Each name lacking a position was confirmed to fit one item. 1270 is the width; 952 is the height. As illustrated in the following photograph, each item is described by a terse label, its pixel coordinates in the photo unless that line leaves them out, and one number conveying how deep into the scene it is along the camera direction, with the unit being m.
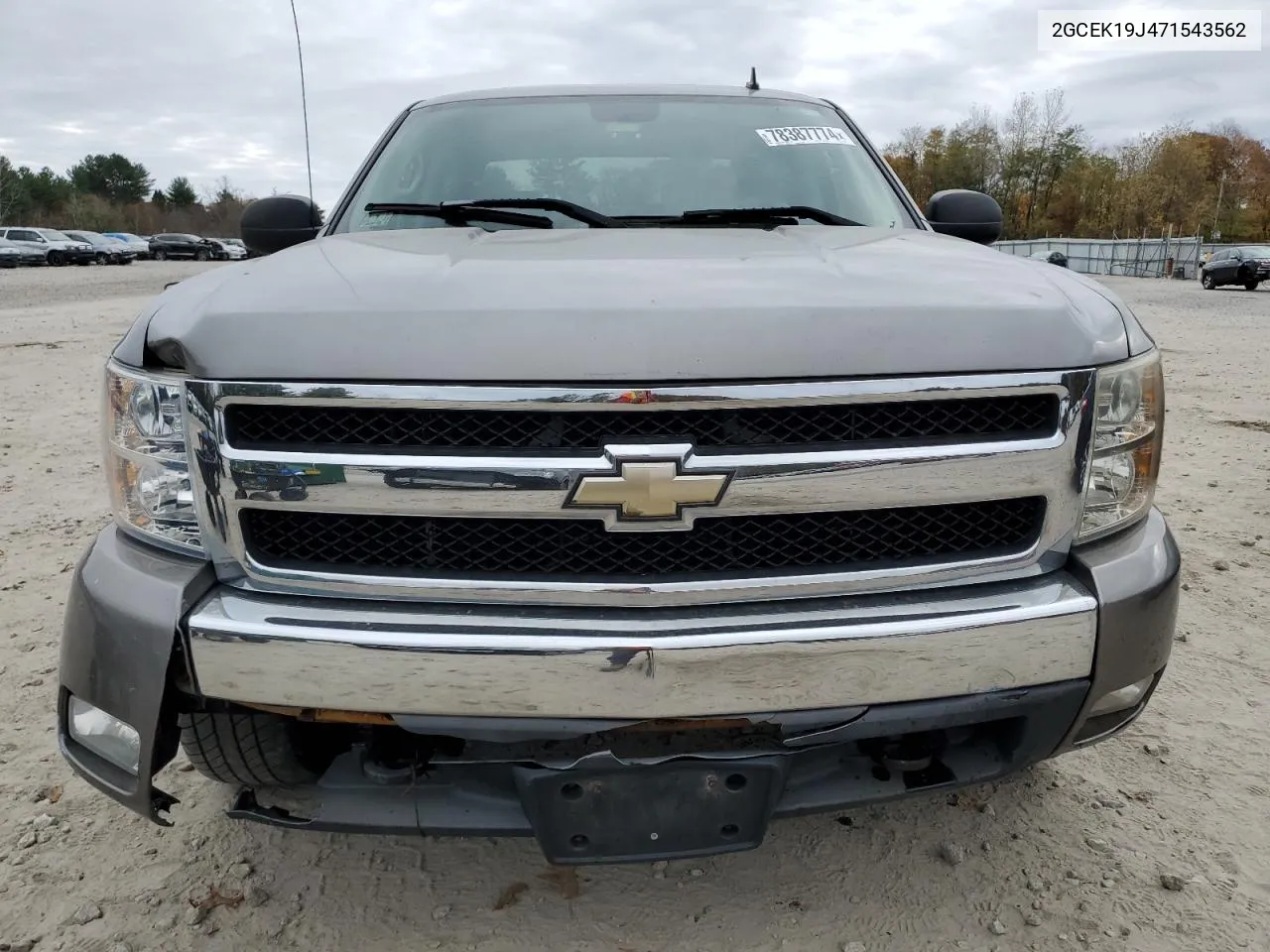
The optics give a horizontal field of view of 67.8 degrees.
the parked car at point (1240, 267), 26.99
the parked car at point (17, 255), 37.19
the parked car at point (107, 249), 41.93
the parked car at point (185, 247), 49.19
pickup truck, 1.53
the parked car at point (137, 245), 47.09
